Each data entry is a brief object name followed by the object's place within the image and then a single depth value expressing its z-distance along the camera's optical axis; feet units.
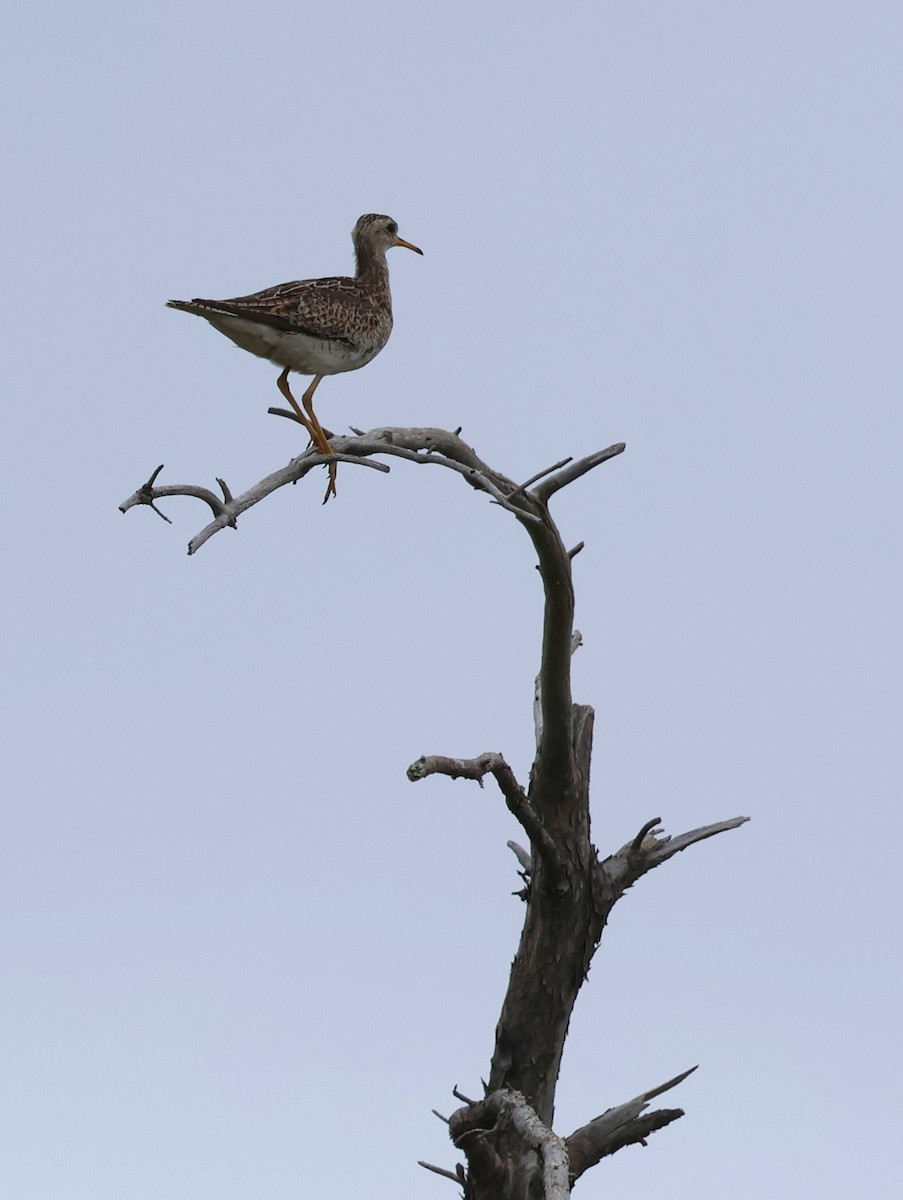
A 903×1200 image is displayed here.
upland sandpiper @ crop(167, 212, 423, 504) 70.28
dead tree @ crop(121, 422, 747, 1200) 64.49
